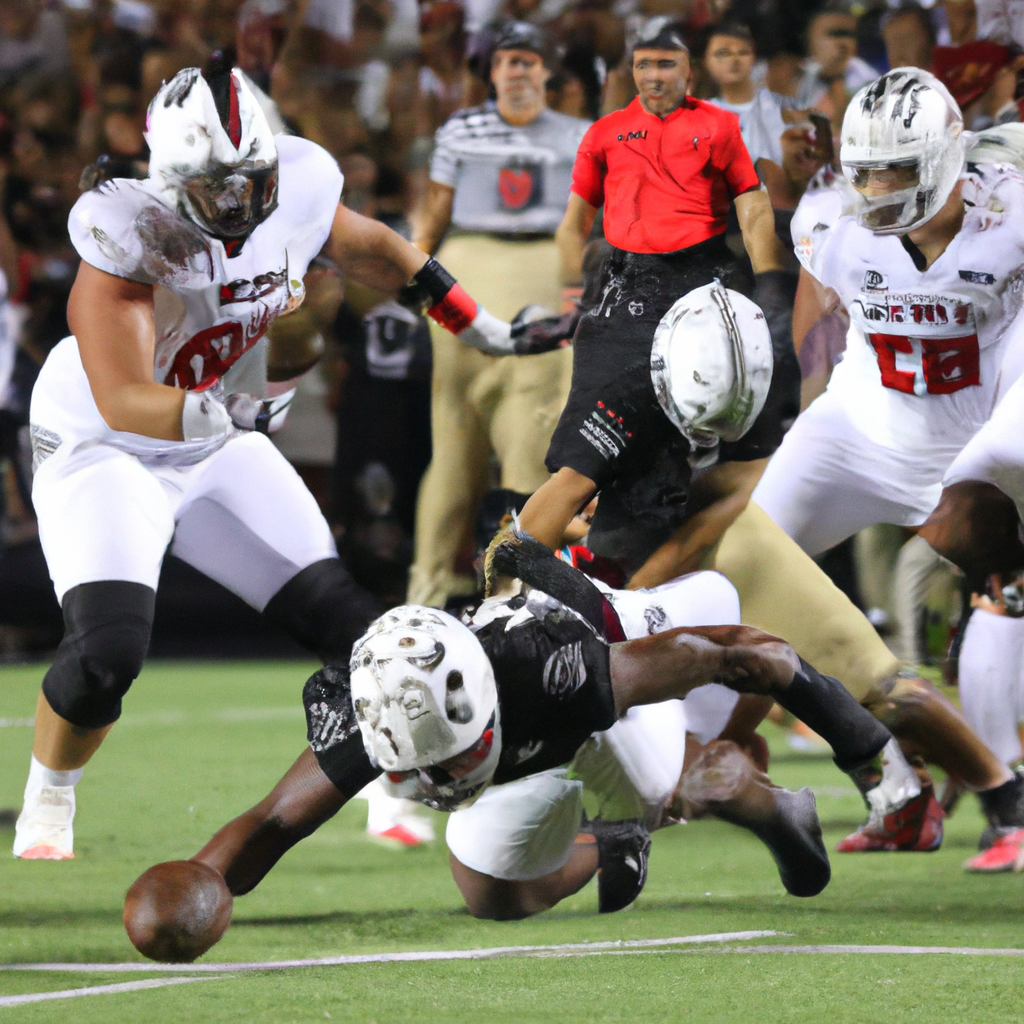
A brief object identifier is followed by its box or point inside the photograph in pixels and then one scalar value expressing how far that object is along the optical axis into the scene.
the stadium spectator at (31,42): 18.22
